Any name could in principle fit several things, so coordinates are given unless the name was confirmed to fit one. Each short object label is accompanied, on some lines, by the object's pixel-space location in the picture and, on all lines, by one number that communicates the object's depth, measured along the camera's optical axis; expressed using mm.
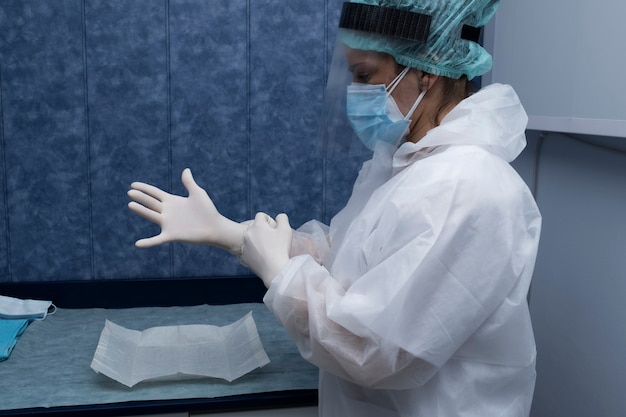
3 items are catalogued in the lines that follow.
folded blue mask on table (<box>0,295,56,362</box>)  1545
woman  999
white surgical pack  1387
